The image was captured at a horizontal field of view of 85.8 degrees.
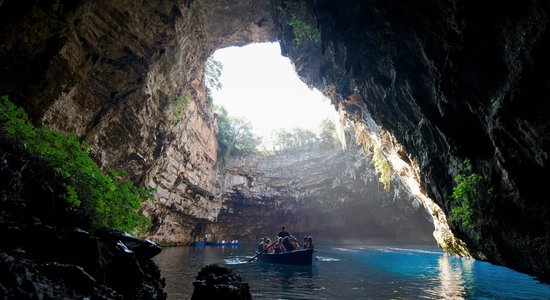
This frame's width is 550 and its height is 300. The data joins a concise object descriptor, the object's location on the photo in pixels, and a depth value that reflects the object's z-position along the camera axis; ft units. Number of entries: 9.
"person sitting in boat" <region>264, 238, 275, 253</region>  51.09
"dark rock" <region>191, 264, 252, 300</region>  17.24
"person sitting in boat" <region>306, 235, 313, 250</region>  44.77
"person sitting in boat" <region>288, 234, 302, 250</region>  49.28
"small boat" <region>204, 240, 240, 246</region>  93.09
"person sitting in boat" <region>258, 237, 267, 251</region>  55.51
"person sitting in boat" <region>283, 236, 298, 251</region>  49.24
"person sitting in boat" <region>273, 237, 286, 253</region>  49.57
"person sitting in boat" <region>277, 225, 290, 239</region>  52.40
